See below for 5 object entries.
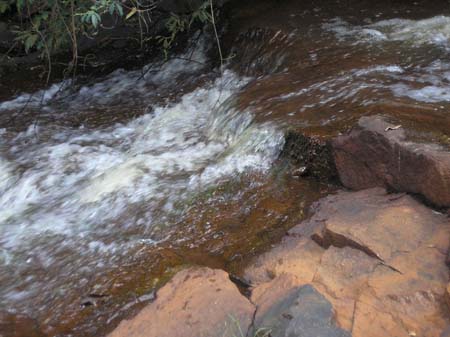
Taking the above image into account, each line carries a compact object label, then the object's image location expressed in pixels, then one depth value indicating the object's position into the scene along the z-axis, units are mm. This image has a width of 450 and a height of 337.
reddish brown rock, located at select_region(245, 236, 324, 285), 2471
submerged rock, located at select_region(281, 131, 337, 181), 3227
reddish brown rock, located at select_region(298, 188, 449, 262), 2420
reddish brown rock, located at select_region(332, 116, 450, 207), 2615
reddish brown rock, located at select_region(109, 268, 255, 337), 2211
